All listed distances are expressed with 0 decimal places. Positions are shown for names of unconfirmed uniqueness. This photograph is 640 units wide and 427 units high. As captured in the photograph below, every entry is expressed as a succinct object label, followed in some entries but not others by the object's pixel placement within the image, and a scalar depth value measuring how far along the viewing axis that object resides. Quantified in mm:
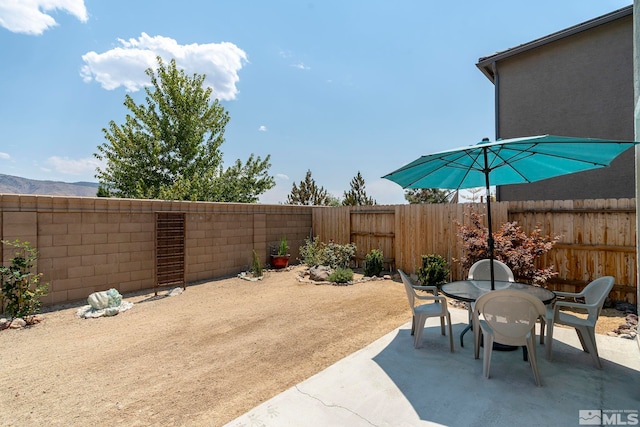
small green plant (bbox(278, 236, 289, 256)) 9047
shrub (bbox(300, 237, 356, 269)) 8500
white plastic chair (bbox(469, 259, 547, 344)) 4263
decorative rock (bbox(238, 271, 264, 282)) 7816
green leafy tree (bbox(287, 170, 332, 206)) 22359
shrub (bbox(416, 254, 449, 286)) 6488
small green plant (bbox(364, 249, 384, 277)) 7969
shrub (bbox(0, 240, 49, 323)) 4629
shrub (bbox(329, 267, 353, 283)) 7402
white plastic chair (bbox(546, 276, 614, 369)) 2994
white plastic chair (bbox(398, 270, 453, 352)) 3480
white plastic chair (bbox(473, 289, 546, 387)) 2711
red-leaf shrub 5320
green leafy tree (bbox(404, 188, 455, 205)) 19578
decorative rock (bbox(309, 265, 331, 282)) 7652
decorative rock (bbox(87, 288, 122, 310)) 5254
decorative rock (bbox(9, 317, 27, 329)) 4512
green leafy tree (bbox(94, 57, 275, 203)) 15203
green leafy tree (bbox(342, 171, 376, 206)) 19203
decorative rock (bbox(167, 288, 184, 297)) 6478
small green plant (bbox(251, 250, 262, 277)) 8100
